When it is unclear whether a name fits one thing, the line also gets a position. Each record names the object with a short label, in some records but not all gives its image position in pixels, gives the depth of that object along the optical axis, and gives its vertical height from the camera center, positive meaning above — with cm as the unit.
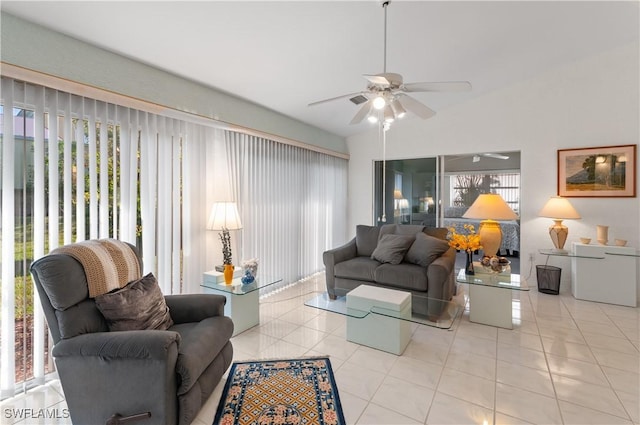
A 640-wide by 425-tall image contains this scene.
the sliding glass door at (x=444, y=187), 492 +37
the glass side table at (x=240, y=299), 299 -91
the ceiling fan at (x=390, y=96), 215 +87
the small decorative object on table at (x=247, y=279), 304 -70
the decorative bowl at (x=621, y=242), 380 -43
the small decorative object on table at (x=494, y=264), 338 -63
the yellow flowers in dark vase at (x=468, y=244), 328 -39
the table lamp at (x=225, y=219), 321 -12
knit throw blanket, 188 -35
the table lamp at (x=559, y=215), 409 -10
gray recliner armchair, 162 -83
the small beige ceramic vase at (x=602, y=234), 391 -34
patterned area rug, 188 -126
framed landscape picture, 399 +48
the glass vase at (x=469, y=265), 336 -62
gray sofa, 321 -66
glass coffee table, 249 -89
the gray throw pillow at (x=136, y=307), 187 -62
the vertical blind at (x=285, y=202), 387 +10
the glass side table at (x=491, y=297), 311 -92
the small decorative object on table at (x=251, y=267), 323 -62
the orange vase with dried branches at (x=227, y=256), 306 -49
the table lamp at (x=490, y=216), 336 -9
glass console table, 374 -82
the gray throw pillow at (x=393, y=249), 368 -49
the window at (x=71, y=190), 205 +15
